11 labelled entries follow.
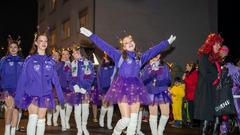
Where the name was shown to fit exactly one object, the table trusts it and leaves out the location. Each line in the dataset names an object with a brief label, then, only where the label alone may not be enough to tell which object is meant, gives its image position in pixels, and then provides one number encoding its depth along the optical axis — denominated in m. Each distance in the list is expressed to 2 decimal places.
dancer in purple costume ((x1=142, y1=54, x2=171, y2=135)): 9.44
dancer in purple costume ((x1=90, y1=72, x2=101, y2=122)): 14.41
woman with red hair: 8.30
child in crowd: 14.19
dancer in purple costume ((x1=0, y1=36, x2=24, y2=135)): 9.34
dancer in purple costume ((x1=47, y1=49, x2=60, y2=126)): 12.84
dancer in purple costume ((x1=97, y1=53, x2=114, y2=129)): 13.39
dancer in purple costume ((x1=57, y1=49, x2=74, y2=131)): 11.59
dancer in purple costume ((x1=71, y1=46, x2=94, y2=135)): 10.64
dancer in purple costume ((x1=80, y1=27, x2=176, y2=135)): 7.79
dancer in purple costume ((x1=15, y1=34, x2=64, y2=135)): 7.46
